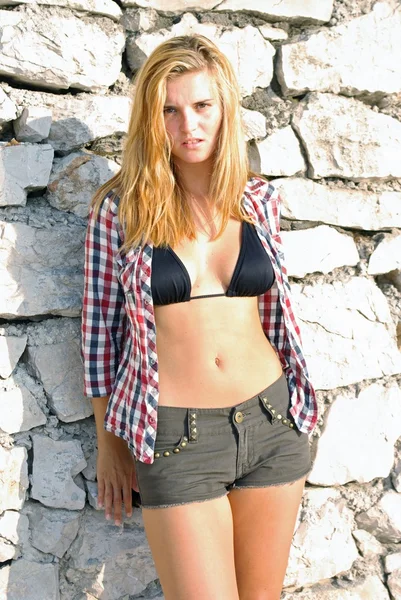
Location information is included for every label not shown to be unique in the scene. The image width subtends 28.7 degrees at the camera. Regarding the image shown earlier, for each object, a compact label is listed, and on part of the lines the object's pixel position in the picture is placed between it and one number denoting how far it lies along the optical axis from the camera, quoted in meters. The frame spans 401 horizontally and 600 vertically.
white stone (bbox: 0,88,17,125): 2.48
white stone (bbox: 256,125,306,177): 2.83
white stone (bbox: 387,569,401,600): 3.06
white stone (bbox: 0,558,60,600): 2.58
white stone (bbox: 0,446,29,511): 2.53
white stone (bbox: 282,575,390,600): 3.00
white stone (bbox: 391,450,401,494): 3.08
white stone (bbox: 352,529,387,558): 3.05
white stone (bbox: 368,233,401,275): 3.04
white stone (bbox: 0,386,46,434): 2.52
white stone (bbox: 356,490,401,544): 3.04
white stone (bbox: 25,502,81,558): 2.60
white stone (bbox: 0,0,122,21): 2.48
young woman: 2.33
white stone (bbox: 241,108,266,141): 2.81
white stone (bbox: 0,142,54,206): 2.48
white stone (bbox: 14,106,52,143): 2.51
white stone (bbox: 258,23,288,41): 2.83
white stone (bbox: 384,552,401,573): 3.07
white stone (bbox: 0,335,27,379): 2.52
